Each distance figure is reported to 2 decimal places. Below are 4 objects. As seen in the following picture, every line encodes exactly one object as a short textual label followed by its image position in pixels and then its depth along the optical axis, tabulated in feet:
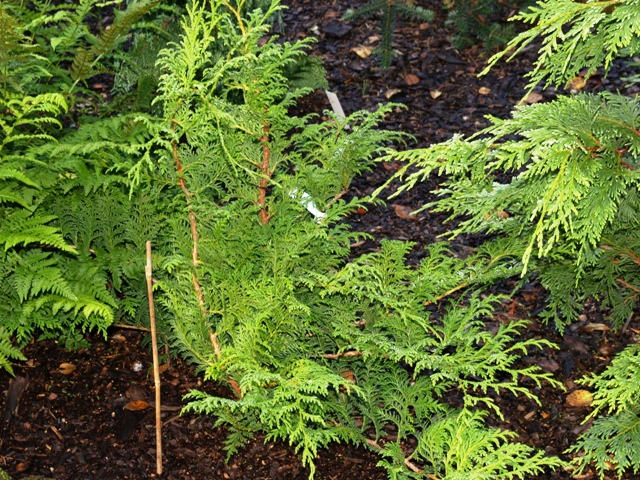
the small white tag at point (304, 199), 10.89
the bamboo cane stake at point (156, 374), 9.63
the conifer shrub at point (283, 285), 9.59
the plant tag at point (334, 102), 18.40
